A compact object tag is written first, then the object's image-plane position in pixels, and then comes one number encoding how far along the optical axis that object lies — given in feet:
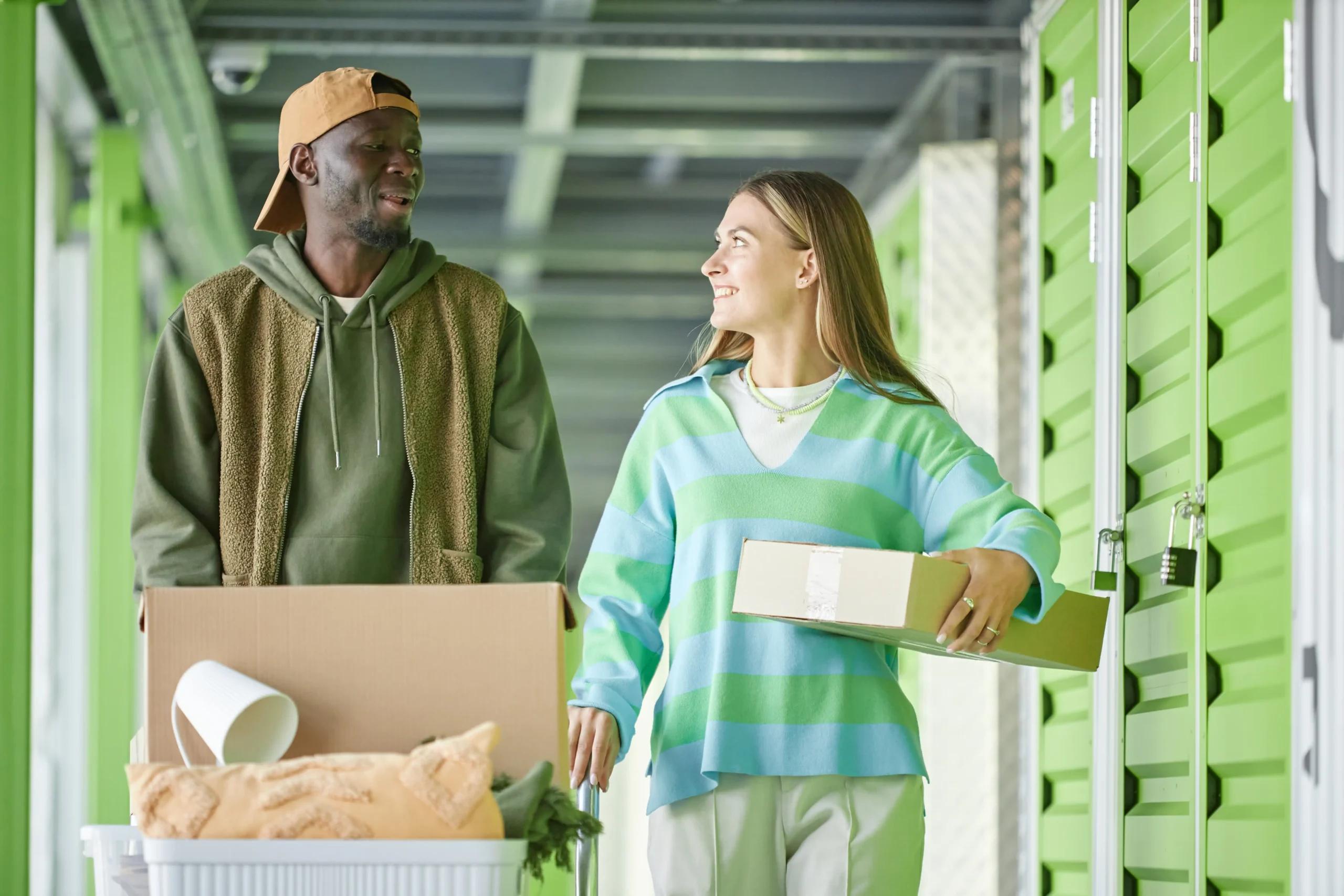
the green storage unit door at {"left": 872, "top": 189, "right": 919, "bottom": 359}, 34.89
